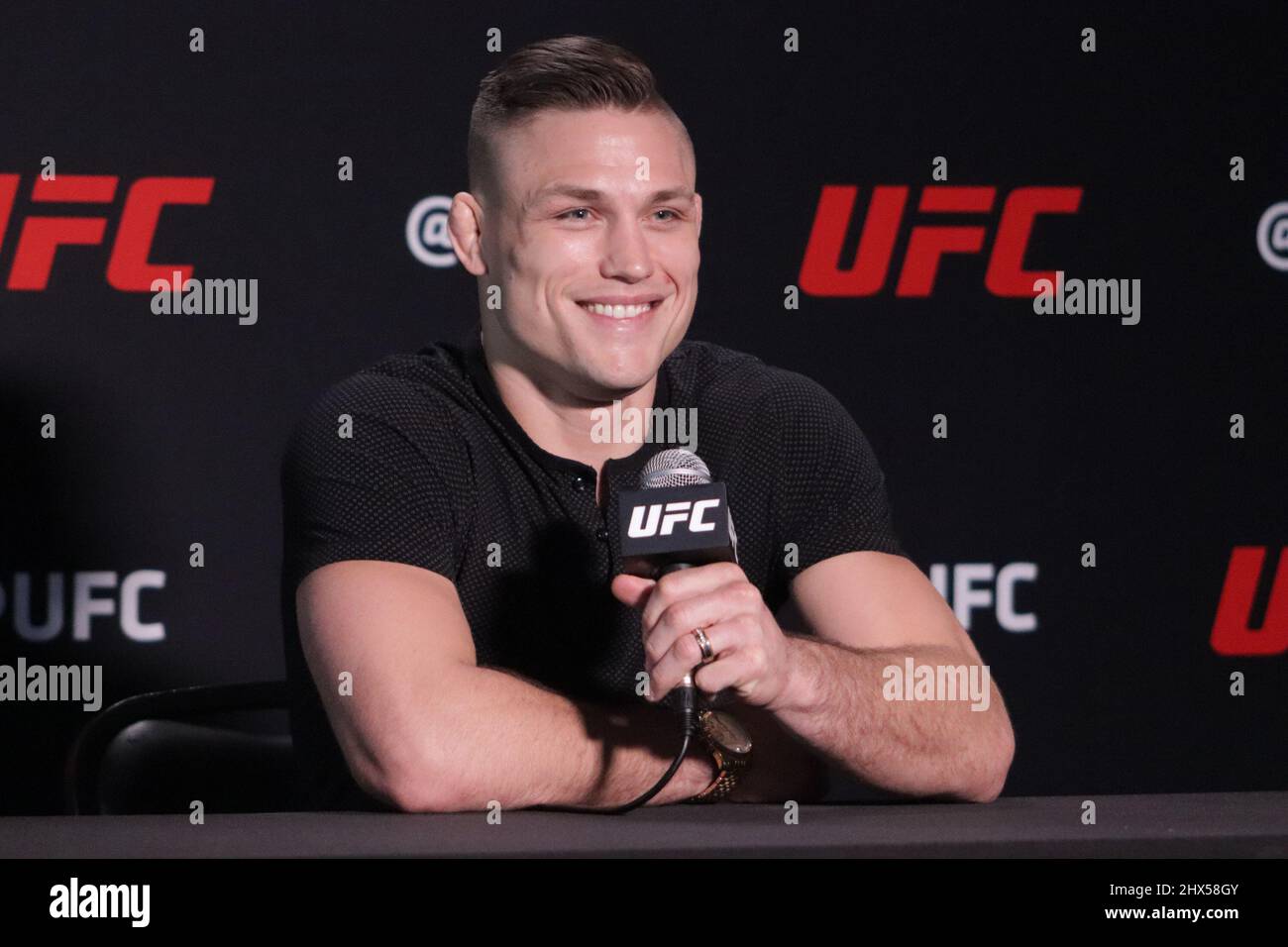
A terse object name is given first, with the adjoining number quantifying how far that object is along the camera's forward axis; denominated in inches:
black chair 118.6
